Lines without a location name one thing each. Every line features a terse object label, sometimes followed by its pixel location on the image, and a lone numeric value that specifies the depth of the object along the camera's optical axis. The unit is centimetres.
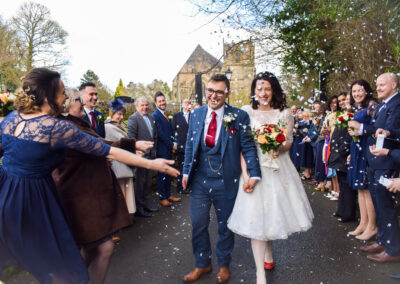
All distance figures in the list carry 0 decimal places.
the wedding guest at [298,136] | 1035
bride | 323
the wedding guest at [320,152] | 823
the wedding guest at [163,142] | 720
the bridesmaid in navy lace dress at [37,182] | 223
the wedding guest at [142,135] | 656
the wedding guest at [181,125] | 803
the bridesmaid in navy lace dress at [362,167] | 482
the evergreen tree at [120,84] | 4734
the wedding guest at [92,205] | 276
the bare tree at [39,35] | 2592
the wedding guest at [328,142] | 732
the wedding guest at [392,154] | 353
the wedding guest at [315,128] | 847
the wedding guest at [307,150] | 976
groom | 353
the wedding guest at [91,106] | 500
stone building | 4475
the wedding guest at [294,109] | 1162
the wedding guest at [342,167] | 579
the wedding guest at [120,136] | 520
